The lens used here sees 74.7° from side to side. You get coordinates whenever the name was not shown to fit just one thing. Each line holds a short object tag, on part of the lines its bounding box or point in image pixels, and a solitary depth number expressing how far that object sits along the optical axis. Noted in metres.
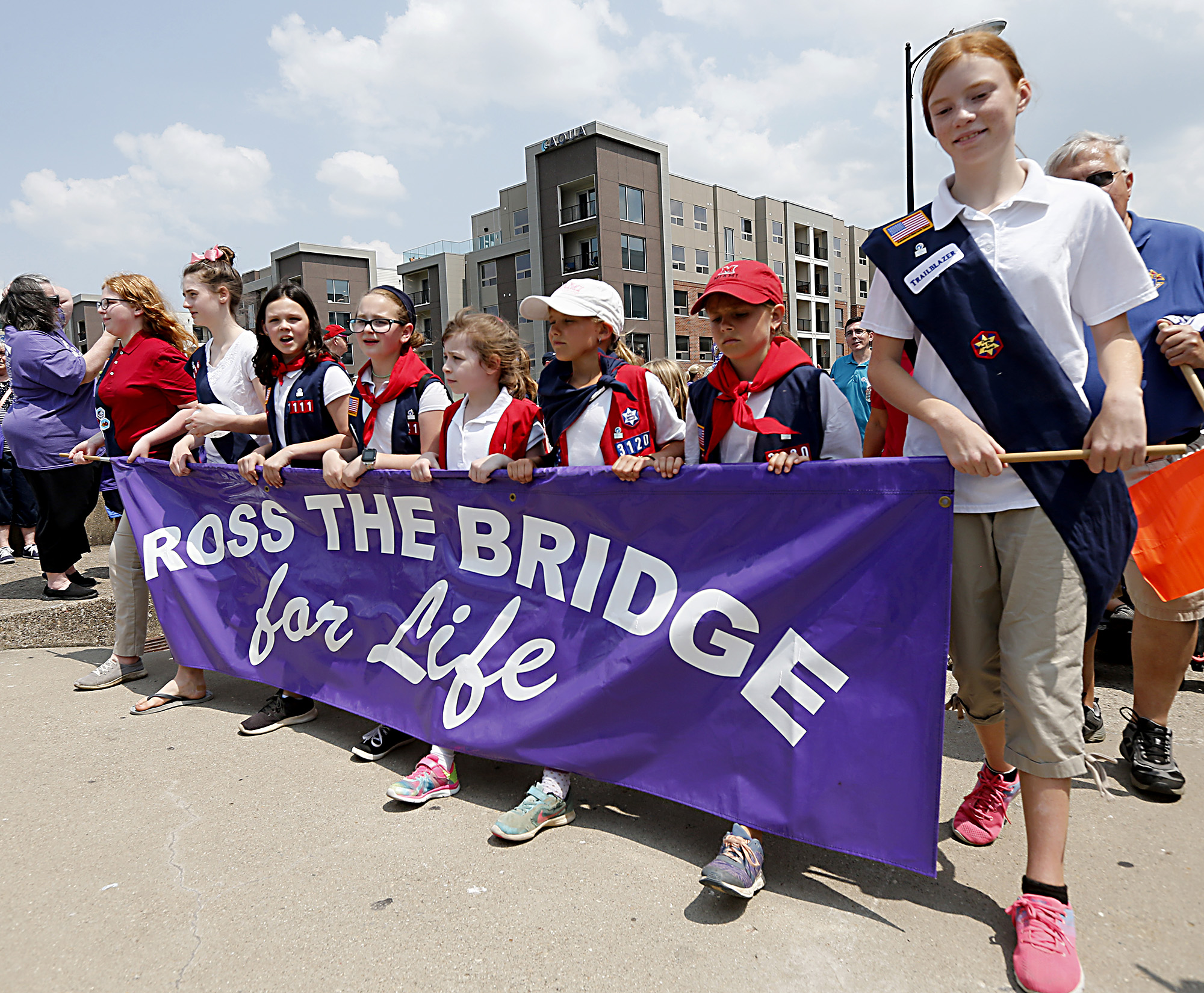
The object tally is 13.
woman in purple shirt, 5.80
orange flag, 2.36
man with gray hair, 2.78
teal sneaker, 2.61
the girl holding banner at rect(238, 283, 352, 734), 3.78
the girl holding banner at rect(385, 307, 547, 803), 3.29
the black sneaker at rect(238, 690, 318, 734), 3.69
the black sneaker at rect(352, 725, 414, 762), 3.34
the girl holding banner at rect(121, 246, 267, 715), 4.11
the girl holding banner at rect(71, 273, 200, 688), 4.36
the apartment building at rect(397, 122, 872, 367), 40.97
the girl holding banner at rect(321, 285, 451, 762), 3.75
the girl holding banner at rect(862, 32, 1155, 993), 2.04
